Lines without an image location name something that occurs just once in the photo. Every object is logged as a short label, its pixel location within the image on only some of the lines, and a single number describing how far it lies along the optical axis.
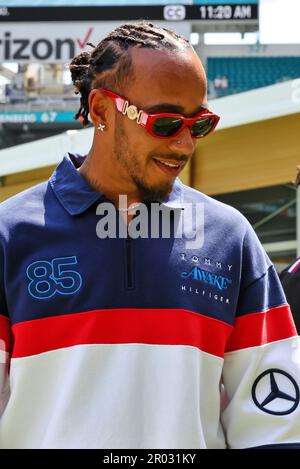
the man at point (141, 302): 1.62
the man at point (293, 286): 3.36
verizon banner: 23.30
